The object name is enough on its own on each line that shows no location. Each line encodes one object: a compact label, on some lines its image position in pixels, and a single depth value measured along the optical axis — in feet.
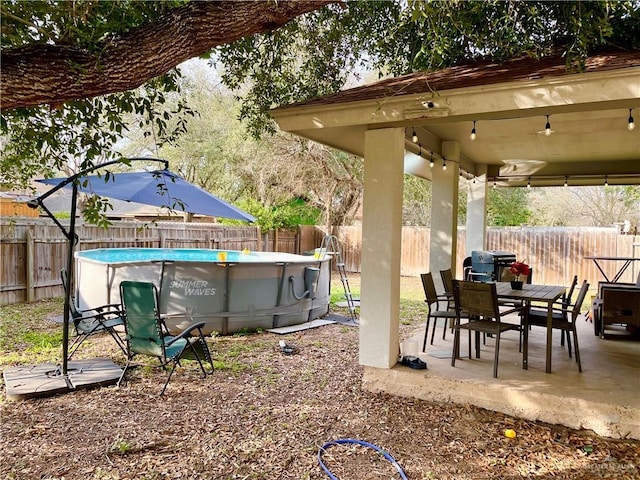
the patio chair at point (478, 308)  13.35
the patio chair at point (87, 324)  16.19
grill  22.51
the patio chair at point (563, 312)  14.97
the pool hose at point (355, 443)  9.12
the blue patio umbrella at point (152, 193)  18.44
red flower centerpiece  16.58
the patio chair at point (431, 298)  15.99
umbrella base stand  12.89
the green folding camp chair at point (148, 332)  13.91
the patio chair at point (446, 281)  18.11
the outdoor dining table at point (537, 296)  13.55
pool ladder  25.54
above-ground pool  20.44
